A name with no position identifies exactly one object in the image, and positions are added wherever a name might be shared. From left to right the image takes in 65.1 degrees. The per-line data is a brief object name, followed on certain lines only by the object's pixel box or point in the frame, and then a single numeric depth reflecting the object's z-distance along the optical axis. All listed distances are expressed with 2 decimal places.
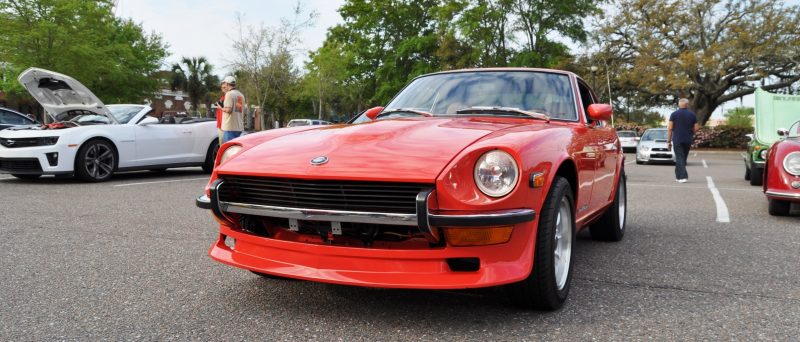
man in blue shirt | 11.66
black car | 12.87
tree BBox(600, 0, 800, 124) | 31.31
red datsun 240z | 2.64
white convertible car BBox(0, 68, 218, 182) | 9.06
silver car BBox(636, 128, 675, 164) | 20.46
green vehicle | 10.94
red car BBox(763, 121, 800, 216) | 6.27
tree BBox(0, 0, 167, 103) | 25.67
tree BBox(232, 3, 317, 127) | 33.75
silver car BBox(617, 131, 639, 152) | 31.12
